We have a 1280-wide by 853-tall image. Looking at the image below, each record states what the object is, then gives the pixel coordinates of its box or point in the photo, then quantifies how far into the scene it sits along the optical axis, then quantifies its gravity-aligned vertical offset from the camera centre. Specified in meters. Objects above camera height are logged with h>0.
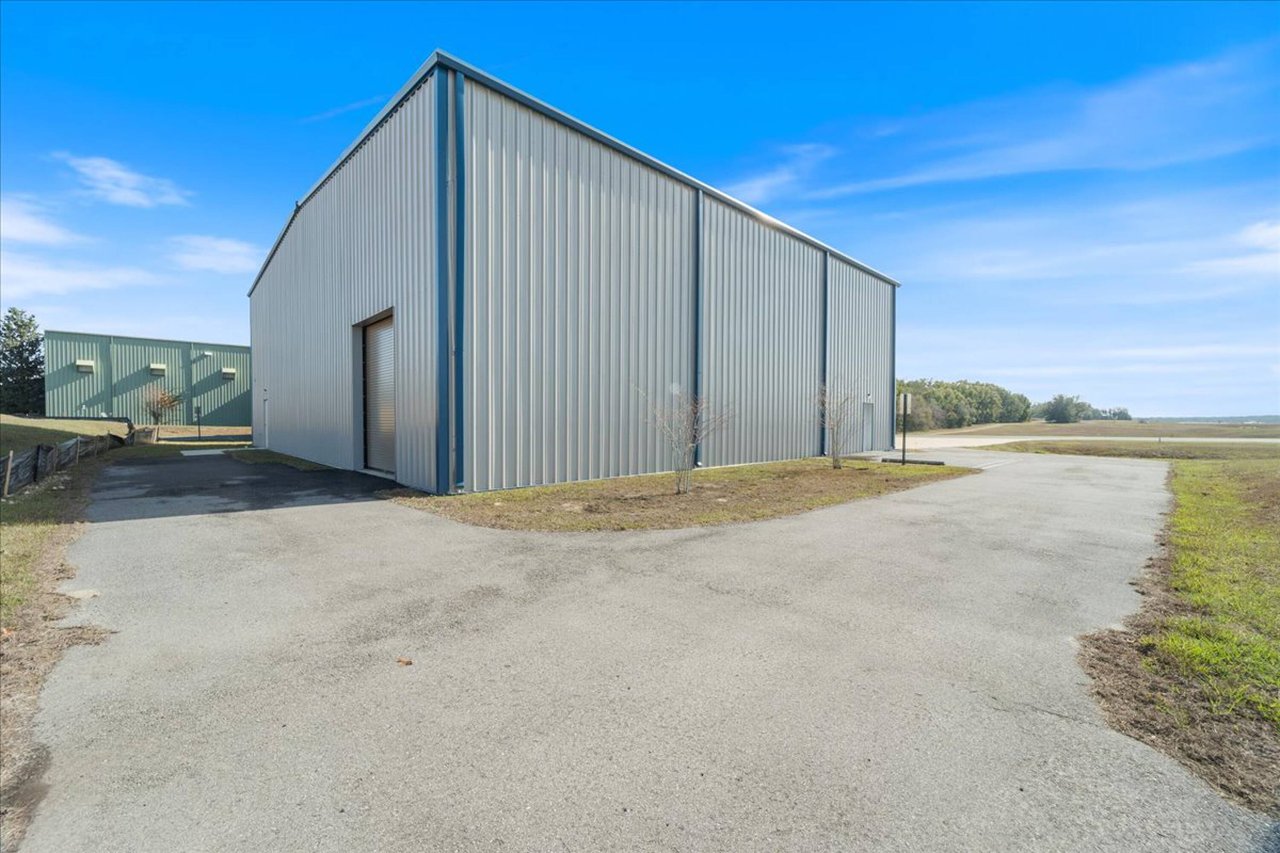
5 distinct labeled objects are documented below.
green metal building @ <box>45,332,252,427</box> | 32.44 +2.45
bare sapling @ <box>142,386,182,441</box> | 33.75 +0.74
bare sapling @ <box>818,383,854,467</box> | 17.25 -0.03
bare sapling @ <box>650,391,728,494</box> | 13.70 -0.20
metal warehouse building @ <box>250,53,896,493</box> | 10.68 +2.78
